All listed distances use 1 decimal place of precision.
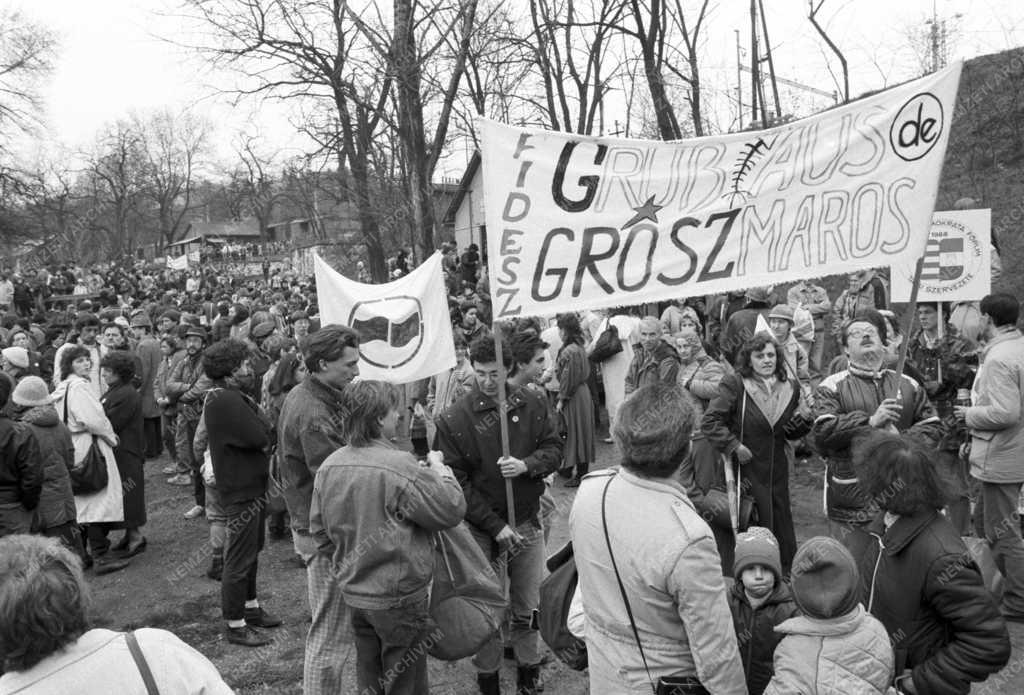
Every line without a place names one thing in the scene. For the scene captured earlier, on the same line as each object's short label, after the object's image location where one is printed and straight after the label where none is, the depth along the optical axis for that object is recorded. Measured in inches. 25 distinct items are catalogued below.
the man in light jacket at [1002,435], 200.5
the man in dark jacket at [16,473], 212.2
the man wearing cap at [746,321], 287.3
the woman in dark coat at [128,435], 293.1
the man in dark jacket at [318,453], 171.3
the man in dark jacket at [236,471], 220.4
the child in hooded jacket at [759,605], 116.0
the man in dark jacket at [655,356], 301.0
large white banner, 165.2
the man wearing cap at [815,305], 430.9
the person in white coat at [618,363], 389.4
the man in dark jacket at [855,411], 183.9
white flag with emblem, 243.3
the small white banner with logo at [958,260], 312.8
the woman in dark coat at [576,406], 349.4
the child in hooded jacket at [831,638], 98.6
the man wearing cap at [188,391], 344.8
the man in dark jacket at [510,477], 179.2
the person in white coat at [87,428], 277.9
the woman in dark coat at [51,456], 233.3
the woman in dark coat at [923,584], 104.2
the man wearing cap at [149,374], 406.0
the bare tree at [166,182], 3213.6
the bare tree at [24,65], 1301.7
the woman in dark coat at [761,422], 214.2
